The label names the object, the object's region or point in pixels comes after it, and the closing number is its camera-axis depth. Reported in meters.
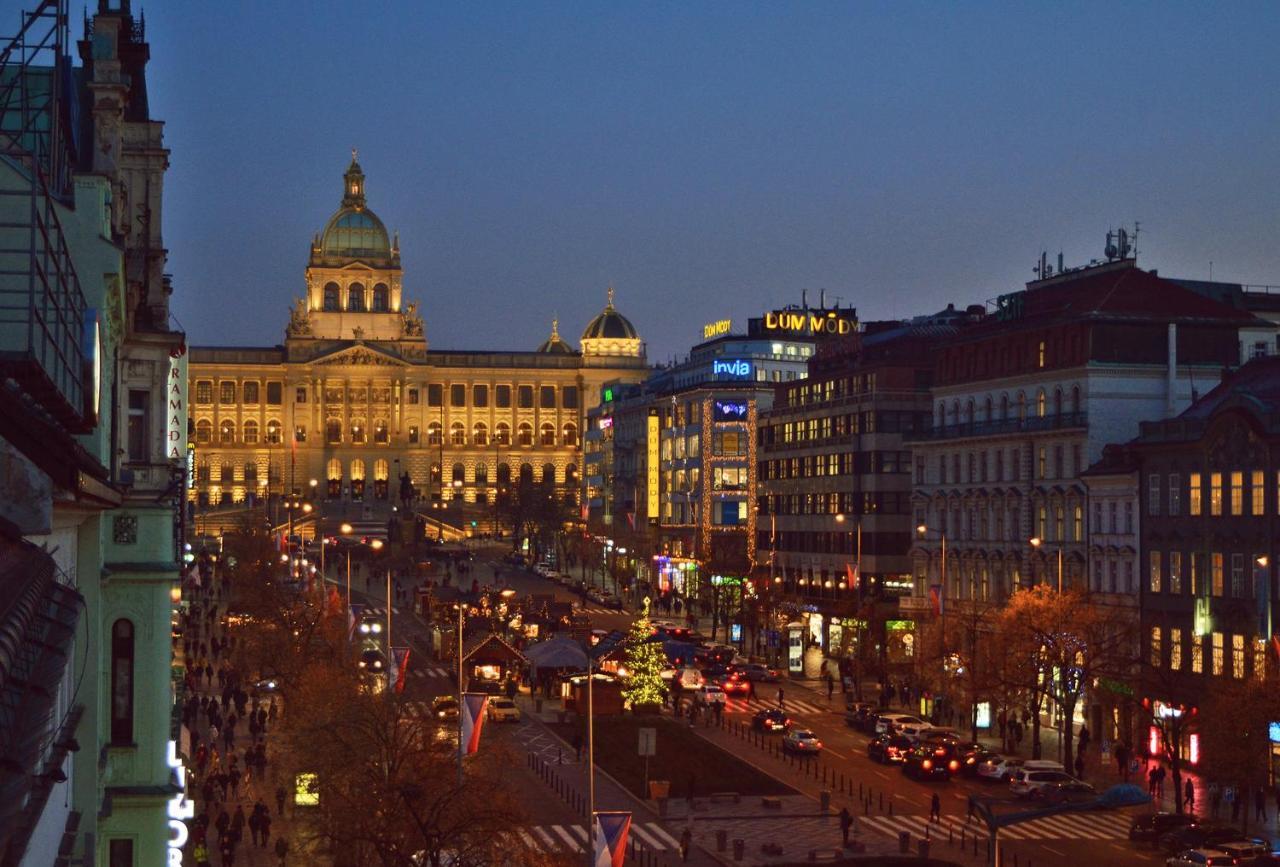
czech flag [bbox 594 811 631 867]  38.59
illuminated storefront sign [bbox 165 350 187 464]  42.47
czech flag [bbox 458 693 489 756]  46.78
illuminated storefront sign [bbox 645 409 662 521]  170.62
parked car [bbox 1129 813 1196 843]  55.84
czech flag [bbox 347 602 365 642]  79.75
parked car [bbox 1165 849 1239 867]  49.38
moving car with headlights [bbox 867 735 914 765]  73.19
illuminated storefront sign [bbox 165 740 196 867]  34.50
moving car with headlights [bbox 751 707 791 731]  81.81
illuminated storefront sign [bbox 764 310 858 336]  172.76
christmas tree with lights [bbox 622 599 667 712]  87.88
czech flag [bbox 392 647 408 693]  65.69
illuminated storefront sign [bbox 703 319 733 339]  184.66
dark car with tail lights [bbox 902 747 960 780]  69.62
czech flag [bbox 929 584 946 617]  84.88
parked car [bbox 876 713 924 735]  78.31
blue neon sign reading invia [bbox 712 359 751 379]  162.25
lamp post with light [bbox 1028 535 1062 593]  82.15
